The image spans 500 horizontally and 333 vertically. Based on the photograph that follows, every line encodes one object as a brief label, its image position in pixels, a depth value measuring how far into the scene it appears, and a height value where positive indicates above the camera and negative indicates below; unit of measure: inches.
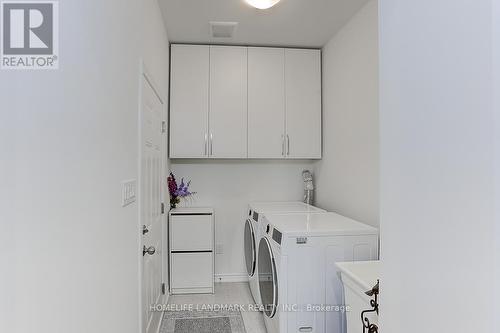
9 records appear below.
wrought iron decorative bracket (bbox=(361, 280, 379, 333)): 49.7 -21.5
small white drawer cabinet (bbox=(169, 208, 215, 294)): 126.5 -31.4
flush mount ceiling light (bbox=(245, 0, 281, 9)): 94.2 +46.6
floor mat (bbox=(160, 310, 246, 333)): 101.4 -49.9
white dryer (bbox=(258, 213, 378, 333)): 78.2 -25.1
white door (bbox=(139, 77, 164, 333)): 78.4 -8.5
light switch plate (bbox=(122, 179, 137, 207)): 59.3 -4.8
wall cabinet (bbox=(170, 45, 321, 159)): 131.2 +25.8
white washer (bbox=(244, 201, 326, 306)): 112.9 -20.9
